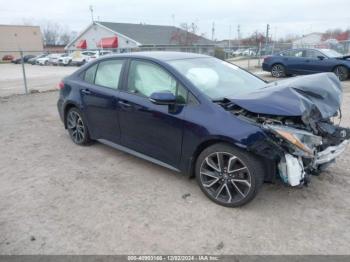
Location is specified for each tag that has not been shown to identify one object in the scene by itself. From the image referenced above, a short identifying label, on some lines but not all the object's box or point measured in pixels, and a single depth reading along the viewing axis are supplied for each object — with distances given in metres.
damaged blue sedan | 3.23
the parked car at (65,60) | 36.75
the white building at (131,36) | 43.03
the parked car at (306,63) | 13.48
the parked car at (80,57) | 32.78
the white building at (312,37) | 75.06
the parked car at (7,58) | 47.75
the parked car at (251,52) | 26.67
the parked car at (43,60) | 39.81
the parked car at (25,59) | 44.32
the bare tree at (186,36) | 42.39
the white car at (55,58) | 38.12
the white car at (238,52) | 31.24
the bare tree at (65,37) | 88.53
